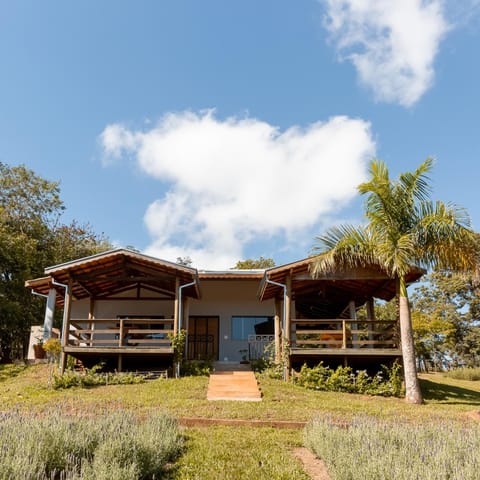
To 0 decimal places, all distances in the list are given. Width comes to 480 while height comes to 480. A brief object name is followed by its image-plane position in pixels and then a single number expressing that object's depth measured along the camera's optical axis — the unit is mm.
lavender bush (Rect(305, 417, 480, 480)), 4574
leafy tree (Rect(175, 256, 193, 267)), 44044
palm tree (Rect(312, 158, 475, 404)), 12180
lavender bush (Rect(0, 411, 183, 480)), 4609
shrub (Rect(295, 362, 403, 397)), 13148
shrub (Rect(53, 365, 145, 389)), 12922
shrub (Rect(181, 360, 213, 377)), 14445
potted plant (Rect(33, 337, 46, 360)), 18092
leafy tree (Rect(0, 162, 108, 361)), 23734
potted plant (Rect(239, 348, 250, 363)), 18356
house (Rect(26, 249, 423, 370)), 14344
